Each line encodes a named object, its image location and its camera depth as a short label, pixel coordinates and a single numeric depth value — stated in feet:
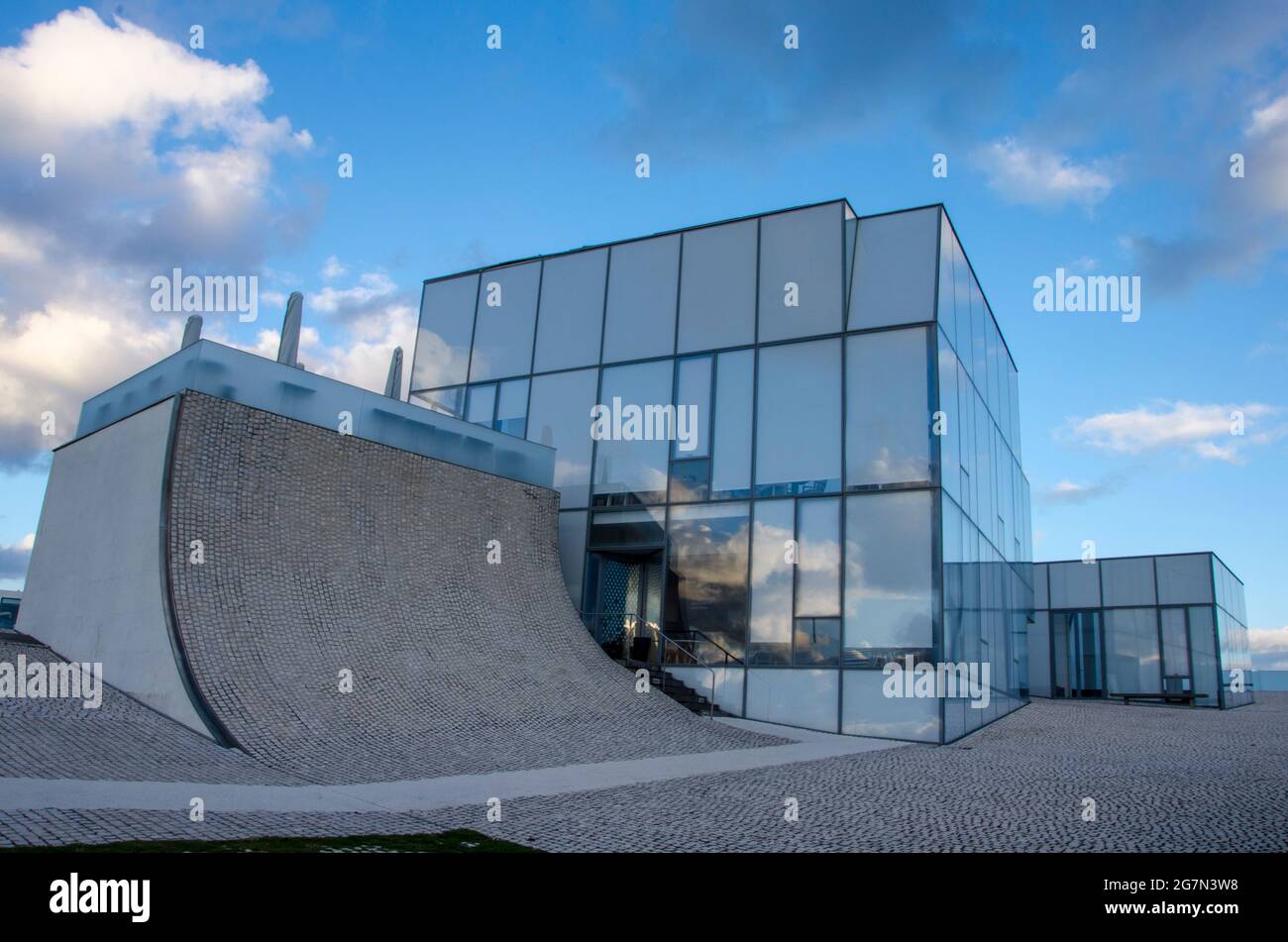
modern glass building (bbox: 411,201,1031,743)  56.80
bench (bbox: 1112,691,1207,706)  93.45
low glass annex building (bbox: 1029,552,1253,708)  100.73
